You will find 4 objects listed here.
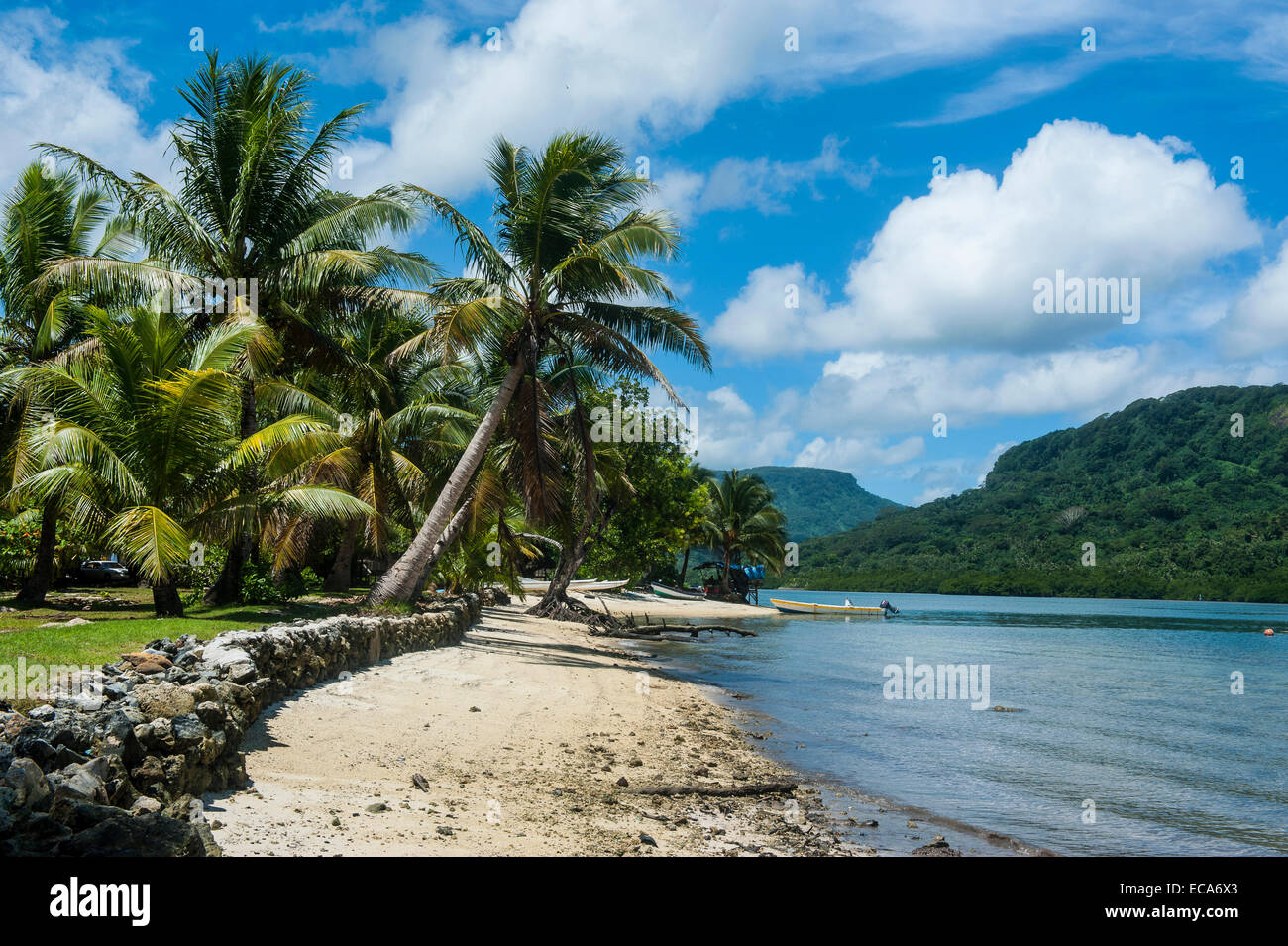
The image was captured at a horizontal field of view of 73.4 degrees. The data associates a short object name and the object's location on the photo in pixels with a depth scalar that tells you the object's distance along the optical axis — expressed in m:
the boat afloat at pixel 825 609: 63.19
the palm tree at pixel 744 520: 62.72
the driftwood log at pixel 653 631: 32.91
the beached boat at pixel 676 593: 62.84
